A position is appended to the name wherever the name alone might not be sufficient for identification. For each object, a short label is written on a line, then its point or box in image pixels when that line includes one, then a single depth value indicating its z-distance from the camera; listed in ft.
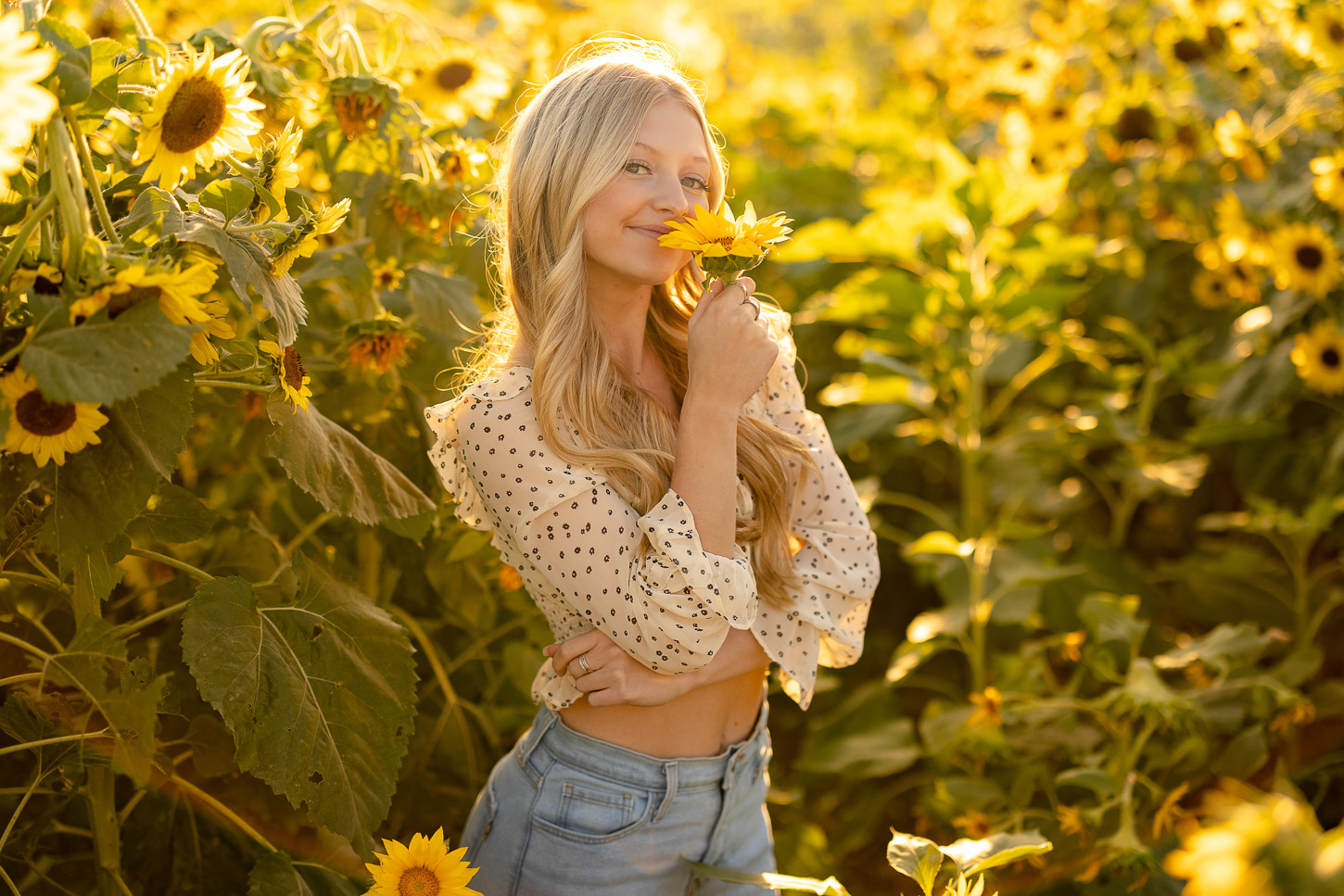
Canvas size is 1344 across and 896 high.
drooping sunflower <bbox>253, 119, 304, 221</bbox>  4.64
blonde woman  5.04
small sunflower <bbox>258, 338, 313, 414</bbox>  4.55
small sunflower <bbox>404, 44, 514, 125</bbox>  8.54
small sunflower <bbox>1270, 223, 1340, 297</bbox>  8.77
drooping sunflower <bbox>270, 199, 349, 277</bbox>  4.45
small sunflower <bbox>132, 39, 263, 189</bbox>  4.24
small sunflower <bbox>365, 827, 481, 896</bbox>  4.78
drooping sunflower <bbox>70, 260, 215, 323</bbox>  3.58
